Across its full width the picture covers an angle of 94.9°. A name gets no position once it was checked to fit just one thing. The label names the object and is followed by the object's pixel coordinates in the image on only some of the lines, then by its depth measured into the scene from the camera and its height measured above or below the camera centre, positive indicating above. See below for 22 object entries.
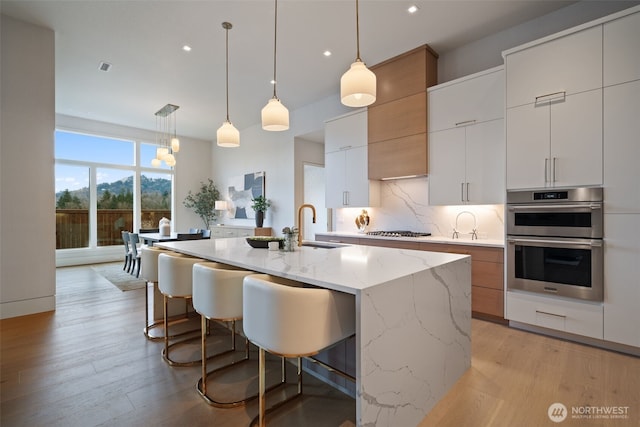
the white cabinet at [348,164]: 4.35 +0.76
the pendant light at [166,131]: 5.20 +2.08
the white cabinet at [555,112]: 2.44 +0.89
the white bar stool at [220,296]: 1.74 -0.49
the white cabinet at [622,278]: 2.26 -0.53
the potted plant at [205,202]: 8.08 +0.31
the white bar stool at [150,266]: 2.71 -0.48
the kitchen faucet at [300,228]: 2.47 -0.13
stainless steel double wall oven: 2.42 -0.27
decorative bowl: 2.48 -0.24
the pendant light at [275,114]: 2.40 +0.81
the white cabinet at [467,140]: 3.13 +0.82
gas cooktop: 3.87 -0.29
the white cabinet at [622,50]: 2.25 +1.27
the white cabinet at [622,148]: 2.26 +0.50
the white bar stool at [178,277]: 2.19 -0.47
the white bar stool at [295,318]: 1.28 -0.48
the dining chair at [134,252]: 5.18 -0.70
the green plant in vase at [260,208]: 6.38 +0.11
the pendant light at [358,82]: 1.92 +0.86
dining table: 4.73 -0.40
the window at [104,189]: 6.50 +0.59
